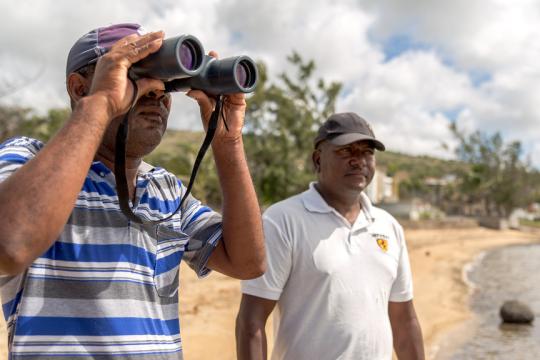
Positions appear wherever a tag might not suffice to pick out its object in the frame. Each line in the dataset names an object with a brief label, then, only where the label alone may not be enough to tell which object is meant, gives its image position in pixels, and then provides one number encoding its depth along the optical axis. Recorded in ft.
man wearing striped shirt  3.51
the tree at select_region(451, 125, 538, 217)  140.05
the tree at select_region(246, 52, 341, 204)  73.00
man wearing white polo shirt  7.22
